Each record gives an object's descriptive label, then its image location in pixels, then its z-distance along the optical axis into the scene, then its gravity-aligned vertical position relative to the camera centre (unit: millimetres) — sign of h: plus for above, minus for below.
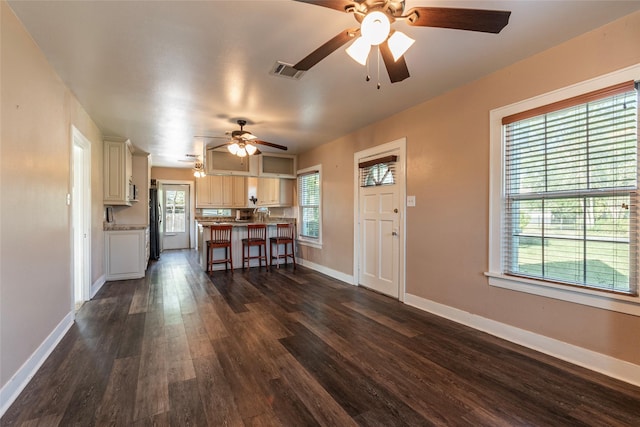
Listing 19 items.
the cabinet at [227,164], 5652 +906
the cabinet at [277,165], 6059 +952
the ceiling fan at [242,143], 4031 +940
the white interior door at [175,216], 8844 -189
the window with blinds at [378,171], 4004 +567
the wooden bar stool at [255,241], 5996 -635
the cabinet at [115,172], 4754 +609
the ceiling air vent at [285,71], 2561 +1262
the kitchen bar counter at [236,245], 5796 -717
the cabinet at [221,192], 8289 +523
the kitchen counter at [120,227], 4903 -297
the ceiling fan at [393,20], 1413 +946
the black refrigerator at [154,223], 7227 -338
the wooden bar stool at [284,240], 6188 -629
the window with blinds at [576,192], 2031 +152
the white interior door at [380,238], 3973 -402
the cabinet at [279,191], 6617 +430
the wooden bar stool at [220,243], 5594 -646
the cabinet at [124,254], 4914 -752
